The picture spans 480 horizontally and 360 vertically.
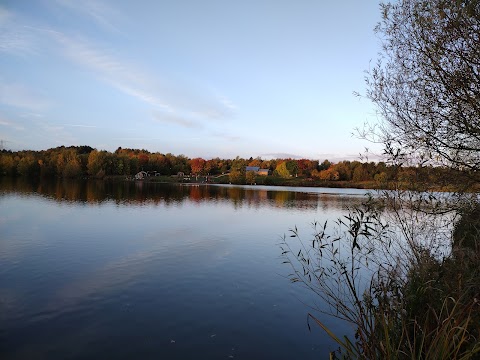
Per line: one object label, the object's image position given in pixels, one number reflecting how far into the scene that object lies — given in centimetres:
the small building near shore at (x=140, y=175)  13223
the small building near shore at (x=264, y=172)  16330
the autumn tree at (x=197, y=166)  16772
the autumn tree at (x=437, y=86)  726
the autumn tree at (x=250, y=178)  13512
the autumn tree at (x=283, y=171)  15050
